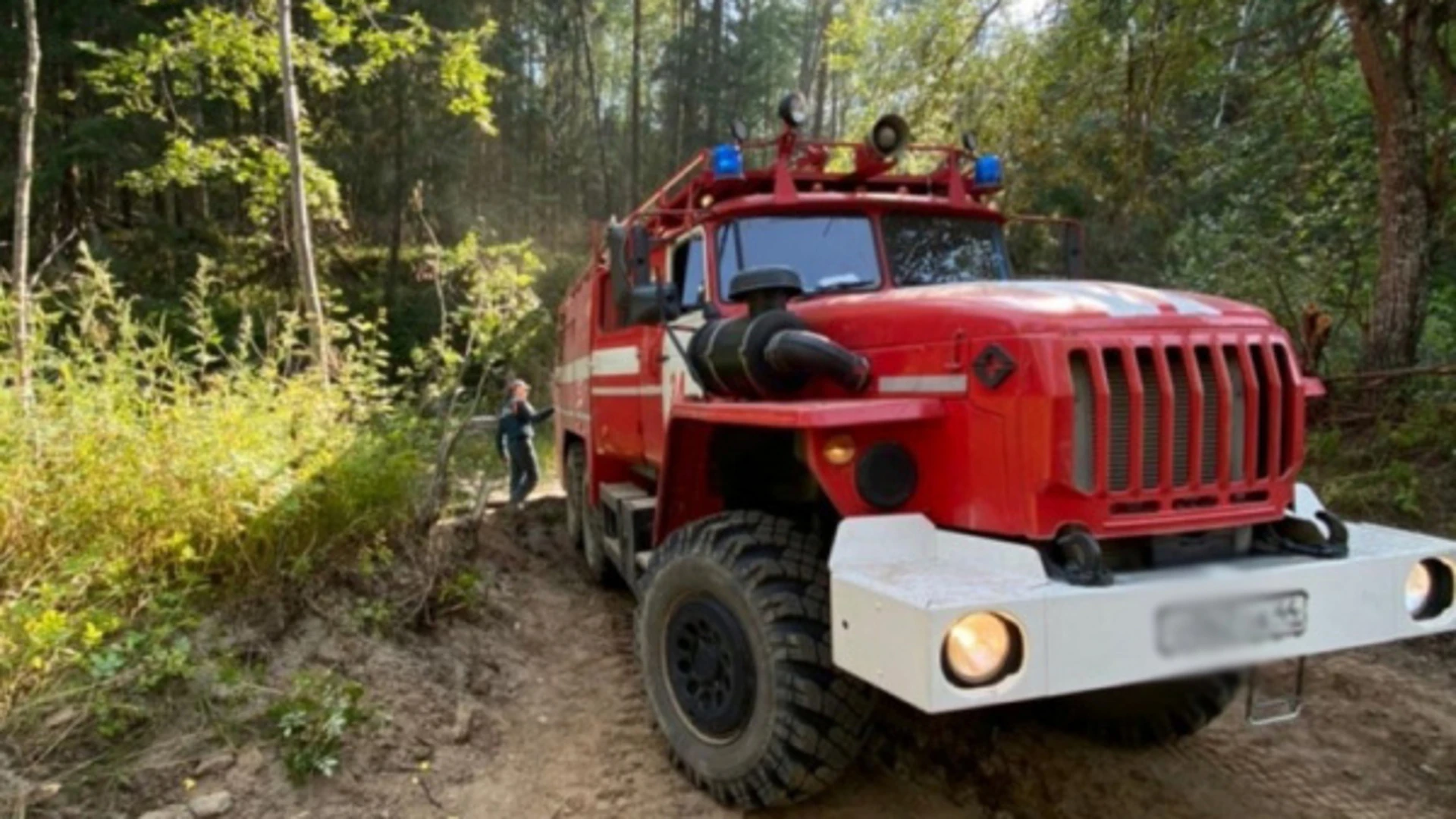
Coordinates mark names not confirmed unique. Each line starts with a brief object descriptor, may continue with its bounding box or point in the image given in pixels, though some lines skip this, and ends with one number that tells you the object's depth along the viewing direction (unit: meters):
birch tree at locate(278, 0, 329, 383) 8.70
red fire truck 2.51
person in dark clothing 9.32
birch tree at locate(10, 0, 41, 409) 7.17
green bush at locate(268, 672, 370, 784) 3.44
